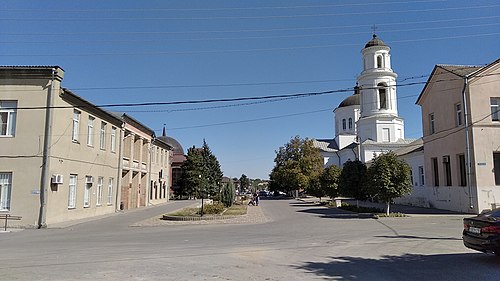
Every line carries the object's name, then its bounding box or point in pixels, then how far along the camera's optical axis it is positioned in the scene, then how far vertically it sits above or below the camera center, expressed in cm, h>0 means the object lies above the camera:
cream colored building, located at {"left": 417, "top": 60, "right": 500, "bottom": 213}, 2583 +362
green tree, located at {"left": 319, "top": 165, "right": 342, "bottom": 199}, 3988 +100
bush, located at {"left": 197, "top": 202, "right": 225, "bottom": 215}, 2808 -127
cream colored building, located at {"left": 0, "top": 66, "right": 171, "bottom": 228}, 2144 +240
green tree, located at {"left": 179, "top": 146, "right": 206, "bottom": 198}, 6256 +295
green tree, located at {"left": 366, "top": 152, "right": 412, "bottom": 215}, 2505 +69
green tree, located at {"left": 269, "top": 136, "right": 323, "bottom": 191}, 6600 +447
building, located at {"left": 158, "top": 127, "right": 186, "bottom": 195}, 7031 +575
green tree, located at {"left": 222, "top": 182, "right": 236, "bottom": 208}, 3709 -23
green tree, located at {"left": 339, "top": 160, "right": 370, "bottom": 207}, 3192 +96
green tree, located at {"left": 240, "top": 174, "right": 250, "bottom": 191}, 14762 +336
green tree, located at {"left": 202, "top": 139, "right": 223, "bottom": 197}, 5592 +363
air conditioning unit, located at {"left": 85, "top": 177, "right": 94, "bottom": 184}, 2700 +79
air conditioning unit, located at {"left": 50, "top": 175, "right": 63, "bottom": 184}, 2192 +68
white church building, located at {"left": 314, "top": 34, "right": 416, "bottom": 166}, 6222 +1311
